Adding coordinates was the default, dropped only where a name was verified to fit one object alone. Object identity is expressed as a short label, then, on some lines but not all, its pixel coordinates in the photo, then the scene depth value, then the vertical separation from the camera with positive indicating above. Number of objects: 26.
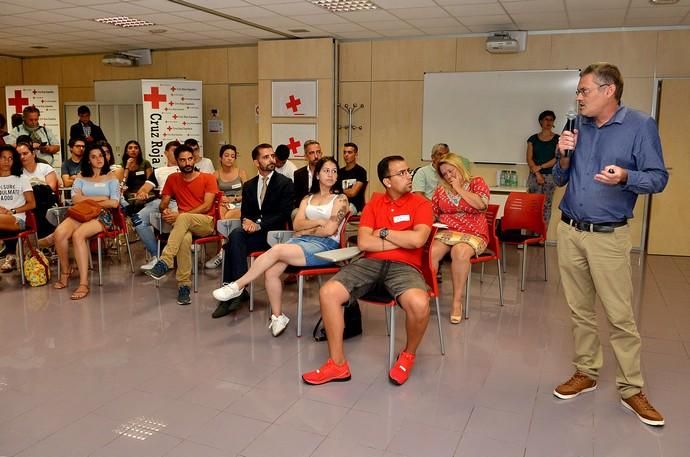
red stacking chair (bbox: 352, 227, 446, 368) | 3.24 -0.83
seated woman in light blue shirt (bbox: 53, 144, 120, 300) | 4.89 -0.62
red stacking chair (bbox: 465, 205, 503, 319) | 4.33 -0.80
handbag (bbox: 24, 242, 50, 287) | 5.05 -1.06
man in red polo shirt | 3.19 -0.70
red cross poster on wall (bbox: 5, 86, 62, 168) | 9.98 +0.72
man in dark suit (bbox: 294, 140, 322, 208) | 5.59 -0.34
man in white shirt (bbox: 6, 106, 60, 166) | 7.48 +0.12
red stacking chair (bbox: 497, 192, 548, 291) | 5.12 -0.61
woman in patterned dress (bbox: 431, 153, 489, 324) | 4.29 -0.54
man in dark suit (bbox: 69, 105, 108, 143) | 8.27 +0.22
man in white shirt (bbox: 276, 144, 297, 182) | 6.05 -0.18
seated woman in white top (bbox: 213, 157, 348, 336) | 3.84 -0.64
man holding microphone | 2.67 -0.23
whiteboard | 7.32 +0.50
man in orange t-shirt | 4.65 -0.57
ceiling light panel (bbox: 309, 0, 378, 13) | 6.14 +1.48
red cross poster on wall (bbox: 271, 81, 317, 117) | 8.27 +0.66
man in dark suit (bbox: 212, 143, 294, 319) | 4.45 -0.54
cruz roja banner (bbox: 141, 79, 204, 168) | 8.95 +0.49
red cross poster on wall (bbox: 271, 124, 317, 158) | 8.38 +0.15
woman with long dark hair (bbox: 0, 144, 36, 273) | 5.08 -0.38
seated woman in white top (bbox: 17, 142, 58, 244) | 5.53 -0.41
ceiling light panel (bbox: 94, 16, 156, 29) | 7.15 +1.52
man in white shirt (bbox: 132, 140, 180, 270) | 5.29 -0.64
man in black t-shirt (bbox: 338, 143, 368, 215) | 5.85 -0.33
